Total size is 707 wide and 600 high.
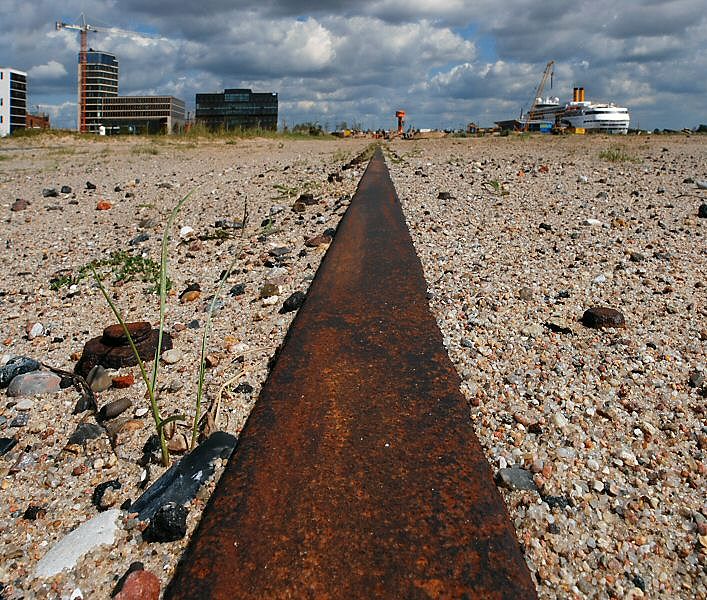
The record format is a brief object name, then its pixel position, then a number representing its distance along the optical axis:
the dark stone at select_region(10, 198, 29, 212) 3.22
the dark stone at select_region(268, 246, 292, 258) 1.86
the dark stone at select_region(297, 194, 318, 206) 2.82
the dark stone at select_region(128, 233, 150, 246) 2.35
